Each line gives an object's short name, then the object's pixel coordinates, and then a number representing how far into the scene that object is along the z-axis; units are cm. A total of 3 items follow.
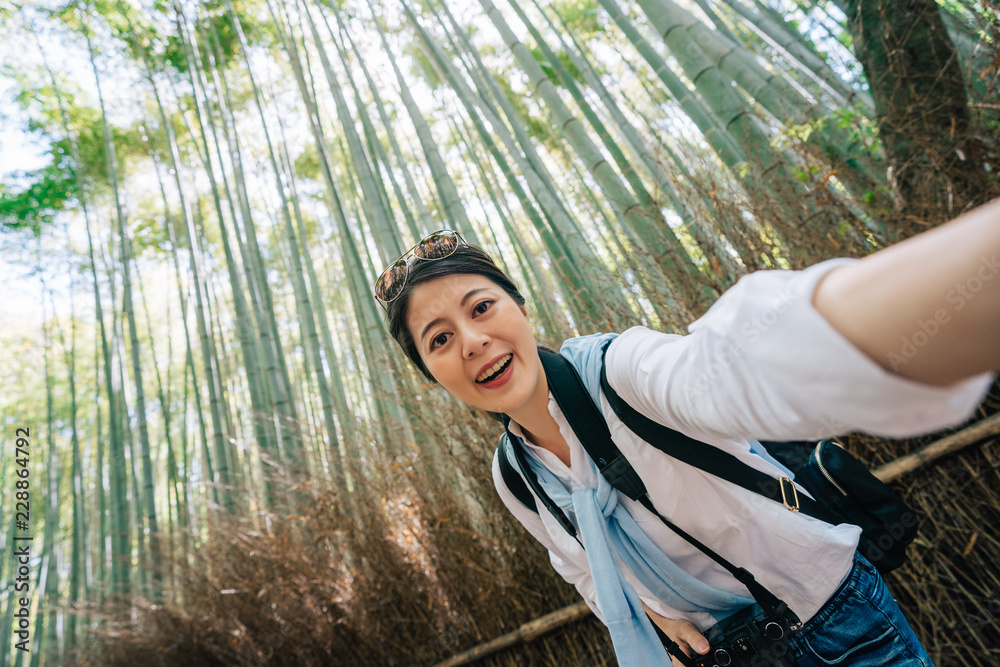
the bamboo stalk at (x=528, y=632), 215
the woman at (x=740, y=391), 32
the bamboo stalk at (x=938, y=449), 171
